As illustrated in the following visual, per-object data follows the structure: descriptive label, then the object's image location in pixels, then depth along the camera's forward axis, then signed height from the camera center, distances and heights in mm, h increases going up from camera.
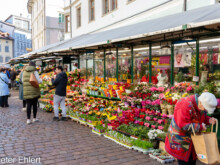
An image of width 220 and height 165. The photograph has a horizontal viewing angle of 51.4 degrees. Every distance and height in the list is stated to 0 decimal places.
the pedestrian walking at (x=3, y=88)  10836 -857
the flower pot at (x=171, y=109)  5469 -918
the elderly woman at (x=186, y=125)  2780 -672
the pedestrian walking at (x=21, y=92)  10018 -993
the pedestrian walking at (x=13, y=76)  19247 -514
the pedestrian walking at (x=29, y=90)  7275 -648
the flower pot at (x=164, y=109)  5662 -950
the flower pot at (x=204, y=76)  6158 -142
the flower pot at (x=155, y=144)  5082 -1630
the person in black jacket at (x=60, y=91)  7789 -708
